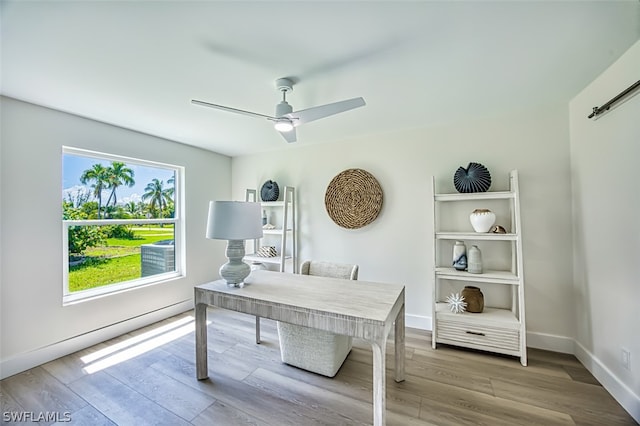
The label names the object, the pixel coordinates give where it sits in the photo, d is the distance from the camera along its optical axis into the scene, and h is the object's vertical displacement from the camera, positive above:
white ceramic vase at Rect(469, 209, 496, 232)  2.51 -0.03
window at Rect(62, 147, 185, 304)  2.66 -0.04
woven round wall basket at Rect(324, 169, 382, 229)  3.23 +0.24
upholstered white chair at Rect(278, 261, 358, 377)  2.11 -1.12
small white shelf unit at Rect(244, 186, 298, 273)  3.59 -0.22
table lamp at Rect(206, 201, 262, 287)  1.91 -0.07
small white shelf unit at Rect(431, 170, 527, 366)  2.33 -0.57
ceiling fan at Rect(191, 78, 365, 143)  1.75 +0.75
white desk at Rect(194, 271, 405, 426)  1.41 -0.56
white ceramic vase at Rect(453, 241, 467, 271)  2.62 -0.41
